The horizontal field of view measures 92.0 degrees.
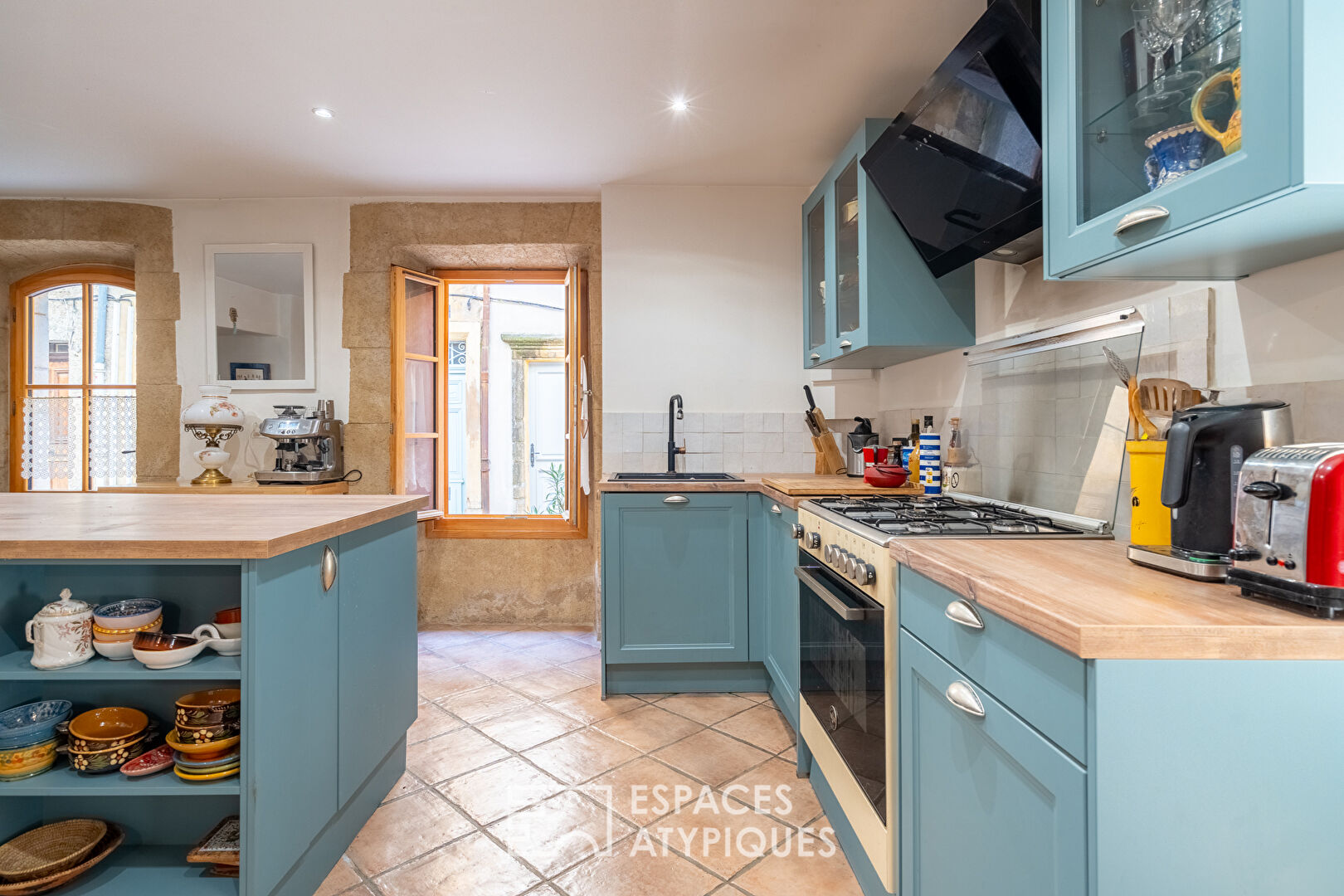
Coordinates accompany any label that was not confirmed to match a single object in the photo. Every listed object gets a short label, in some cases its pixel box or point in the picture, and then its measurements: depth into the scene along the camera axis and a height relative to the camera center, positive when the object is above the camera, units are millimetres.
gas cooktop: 1424 -190
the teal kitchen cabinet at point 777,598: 2219 -588
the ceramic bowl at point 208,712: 1358 -565
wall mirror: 3656 +736
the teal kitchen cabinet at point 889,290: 2340 +562
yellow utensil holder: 1086 -91
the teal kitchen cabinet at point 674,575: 2748 -555
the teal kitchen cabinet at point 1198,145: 755 +429
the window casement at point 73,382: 4035 +397
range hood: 1492 +798
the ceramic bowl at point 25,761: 1342 -660
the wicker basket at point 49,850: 1359 -897
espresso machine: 3393 -7
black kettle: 945 -24
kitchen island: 1300 -490
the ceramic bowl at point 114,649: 1371 -431
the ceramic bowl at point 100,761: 1355 -663
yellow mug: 876 +462
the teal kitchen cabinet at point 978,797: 789 -516
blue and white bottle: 2307 -64
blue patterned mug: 970 +451
